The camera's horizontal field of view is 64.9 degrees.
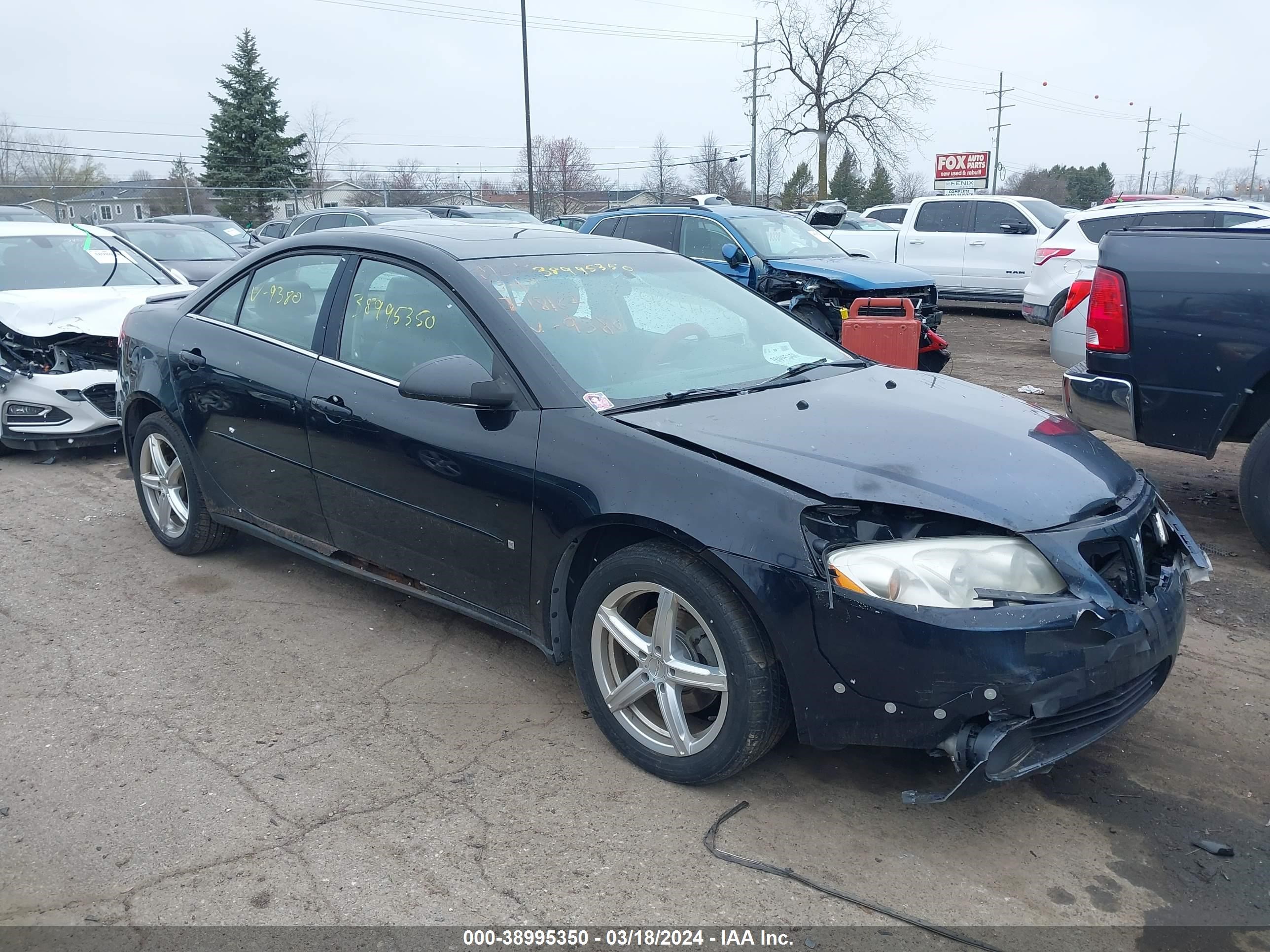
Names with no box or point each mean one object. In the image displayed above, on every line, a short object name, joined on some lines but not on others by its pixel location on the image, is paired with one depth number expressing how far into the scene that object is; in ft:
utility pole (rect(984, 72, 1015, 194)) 213.05
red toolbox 24.11
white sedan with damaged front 22.99
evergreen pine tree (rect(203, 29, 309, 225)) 132.57
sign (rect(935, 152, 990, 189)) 137.28
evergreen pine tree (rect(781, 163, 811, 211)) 155.94
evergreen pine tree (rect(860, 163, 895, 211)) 188.85
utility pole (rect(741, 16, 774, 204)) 129.90
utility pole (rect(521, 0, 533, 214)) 84.84
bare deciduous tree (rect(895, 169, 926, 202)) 218.44
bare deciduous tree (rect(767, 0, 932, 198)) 129.90
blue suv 31.30
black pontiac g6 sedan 8.71
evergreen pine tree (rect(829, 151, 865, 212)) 169.58
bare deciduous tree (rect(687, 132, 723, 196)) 158.30
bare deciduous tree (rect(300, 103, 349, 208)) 143.13
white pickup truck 48.06
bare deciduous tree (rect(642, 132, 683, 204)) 159.53
